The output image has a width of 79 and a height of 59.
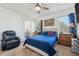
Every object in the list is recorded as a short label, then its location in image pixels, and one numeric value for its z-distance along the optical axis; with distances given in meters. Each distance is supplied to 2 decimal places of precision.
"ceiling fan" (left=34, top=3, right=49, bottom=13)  1.57
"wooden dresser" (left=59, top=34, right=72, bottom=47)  1.52
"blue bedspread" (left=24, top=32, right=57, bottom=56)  1.27
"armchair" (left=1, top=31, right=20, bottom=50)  1.82
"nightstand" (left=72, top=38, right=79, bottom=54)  1.52
